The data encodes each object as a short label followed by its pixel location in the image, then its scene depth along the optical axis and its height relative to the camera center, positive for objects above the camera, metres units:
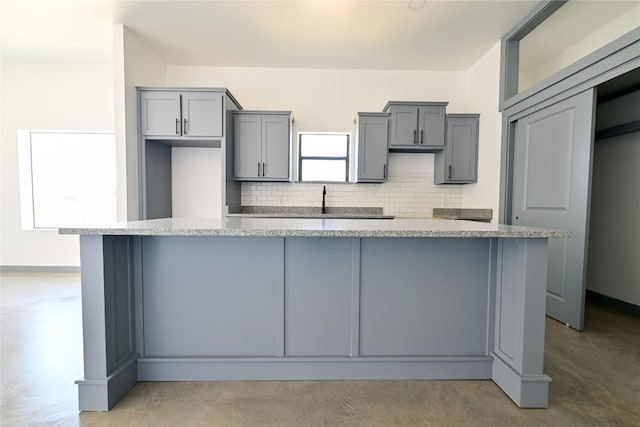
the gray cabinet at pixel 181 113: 3.58 +1.07
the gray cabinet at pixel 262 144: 3.95 +0.78
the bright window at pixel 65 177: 4.45 +0.35
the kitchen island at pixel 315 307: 1.79 -0.64
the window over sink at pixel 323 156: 4.45 +0.71
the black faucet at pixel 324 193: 4.37 +0.14
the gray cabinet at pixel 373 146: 4.03 +0.79
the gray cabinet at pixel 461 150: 4.04 +0.75
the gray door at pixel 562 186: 2.58 +0.19
